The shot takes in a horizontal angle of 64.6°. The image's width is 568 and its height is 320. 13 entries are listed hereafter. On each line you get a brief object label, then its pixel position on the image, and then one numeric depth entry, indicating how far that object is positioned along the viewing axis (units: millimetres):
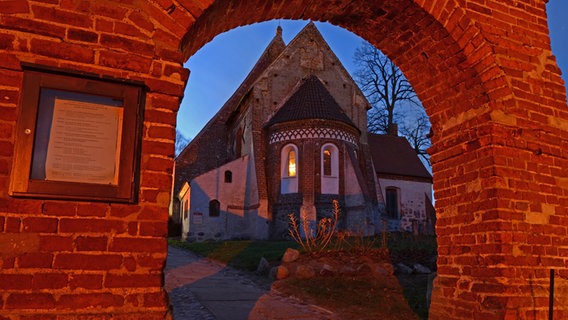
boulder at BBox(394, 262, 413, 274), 10758
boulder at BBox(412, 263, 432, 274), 10992
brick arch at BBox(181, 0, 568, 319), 4176
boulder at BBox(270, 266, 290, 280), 10281
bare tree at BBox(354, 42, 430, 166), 31219
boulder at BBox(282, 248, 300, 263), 11266
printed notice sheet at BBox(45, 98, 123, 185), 2768
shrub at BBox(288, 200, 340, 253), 11469
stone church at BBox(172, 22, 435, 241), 21984
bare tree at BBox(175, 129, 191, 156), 50206
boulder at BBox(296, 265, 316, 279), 9828
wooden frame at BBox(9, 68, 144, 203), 2691
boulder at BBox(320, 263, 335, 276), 9883
